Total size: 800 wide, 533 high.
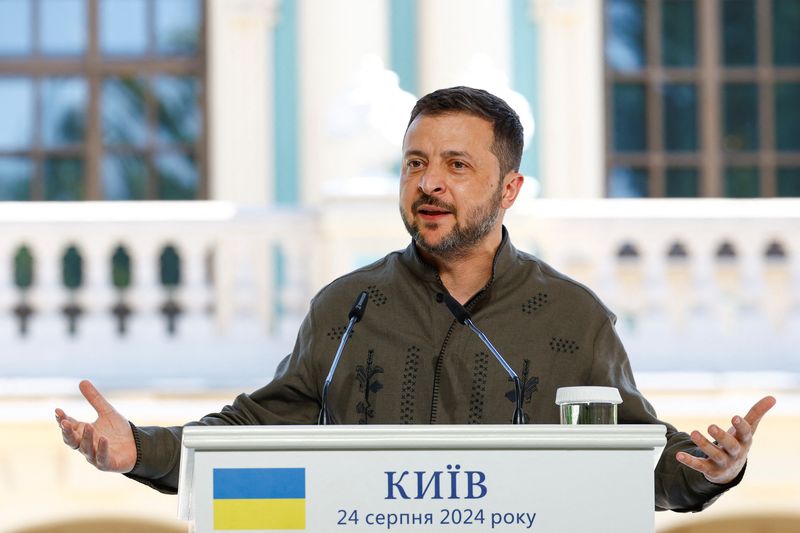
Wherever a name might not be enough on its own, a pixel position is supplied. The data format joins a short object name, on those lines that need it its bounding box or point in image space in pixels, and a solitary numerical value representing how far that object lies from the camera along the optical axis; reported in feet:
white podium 14.65
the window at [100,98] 55.42
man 18.80
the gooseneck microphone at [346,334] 18.44
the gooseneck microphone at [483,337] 18.20
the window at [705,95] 55.93
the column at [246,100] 53.88
